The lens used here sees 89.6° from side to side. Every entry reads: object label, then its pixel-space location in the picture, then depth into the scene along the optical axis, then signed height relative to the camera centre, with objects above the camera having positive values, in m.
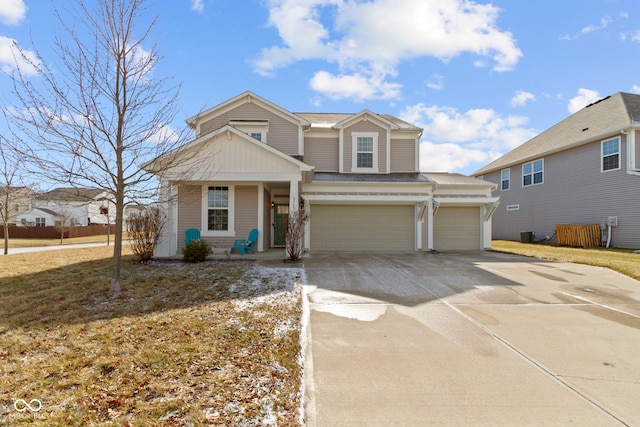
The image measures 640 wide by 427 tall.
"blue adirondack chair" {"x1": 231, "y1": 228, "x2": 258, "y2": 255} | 12.41 -0.78
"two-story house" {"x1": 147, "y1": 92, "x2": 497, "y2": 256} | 11.63 +1.51
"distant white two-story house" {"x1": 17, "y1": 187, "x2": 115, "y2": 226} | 39.29 +0.80
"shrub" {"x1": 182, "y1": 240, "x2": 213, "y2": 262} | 10.57 -0.96
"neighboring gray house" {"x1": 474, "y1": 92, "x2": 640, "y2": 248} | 16.42 +2.90
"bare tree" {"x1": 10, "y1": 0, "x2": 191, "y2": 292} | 6.08 +1.75
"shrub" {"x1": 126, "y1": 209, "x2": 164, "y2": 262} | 10.24 -0.30
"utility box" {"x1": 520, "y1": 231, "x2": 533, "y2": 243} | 21.12 -0.86
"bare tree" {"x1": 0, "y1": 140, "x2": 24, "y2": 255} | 13.26 +1.30
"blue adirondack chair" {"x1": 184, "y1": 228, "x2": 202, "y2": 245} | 12.55 -0.44
